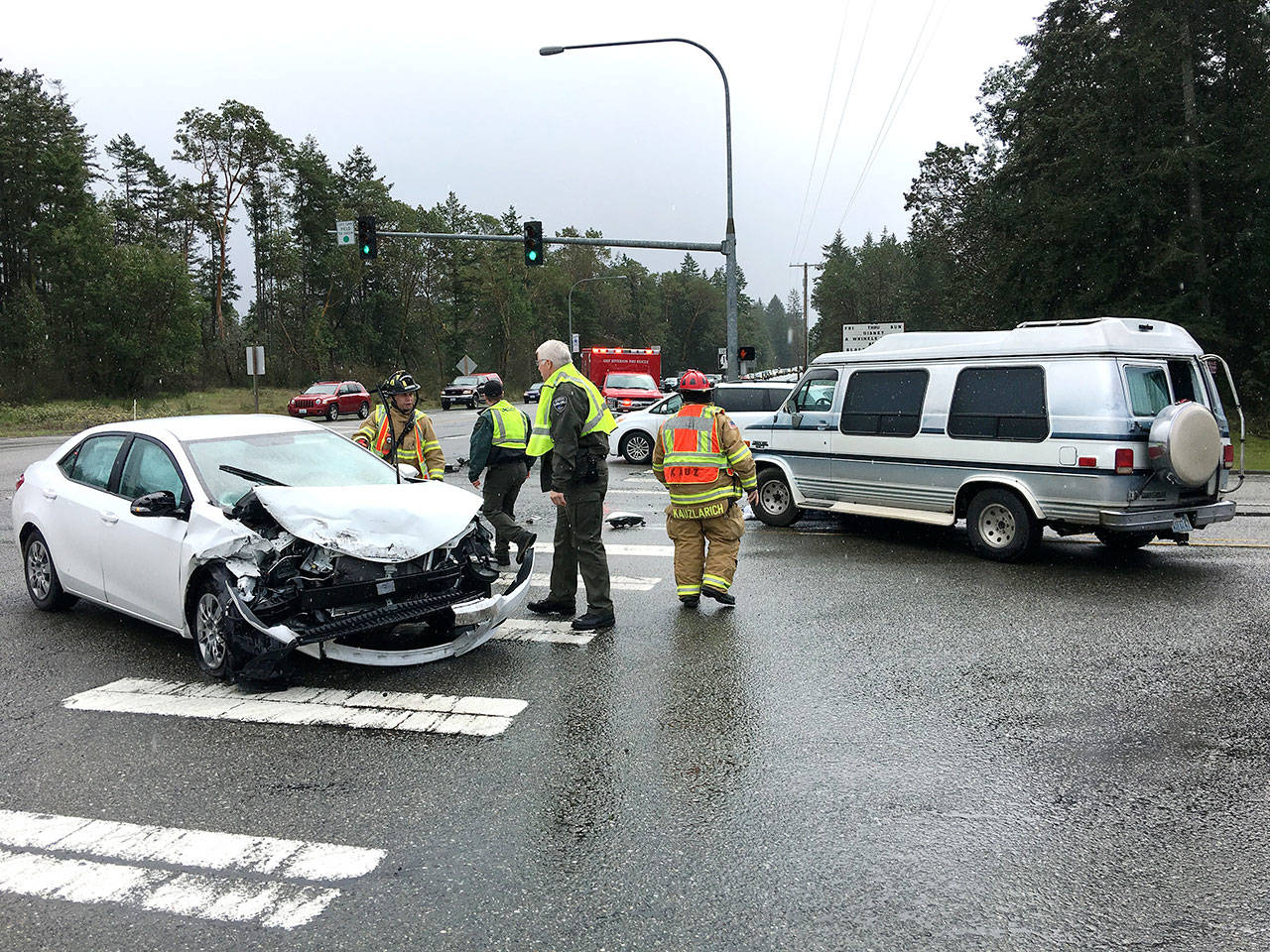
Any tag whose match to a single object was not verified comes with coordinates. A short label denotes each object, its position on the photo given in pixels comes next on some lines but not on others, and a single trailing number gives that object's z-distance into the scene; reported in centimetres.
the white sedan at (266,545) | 553
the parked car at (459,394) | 5069
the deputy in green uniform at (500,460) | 894
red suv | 3962
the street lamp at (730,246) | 2302
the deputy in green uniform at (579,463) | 695
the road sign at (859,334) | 3130
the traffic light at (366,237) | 2627
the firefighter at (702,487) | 750
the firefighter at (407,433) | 869
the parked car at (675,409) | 1934
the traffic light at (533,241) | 2631
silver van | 855
